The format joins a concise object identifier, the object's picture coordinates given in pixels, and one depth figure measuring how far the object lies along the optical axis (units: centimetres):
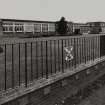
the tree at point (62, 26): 2675
